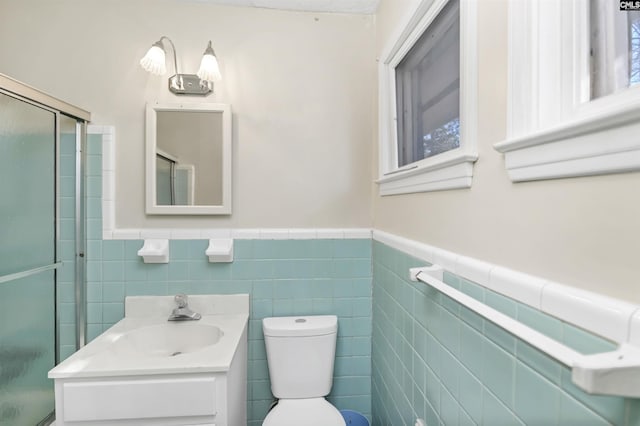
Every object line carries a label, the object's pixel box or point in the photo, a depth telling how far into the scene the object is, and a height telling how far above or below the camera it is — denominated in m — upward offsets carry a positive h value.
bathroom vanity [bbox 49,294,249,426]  1.10 -0.61
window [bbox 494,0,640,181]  0.49 +0.23
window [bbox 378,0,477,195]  0.82 +0.41
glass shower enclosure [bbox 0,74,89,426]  1.32 -0.14
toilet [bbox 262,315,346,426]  1.55 -0.72
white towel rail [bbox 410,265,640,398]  0.36 -0.18
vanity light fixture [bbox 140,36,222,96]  1.51 +0.69
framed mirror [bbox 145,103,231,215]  1.62 +0.27
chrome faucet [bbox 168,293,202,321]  1.56 -0.48
